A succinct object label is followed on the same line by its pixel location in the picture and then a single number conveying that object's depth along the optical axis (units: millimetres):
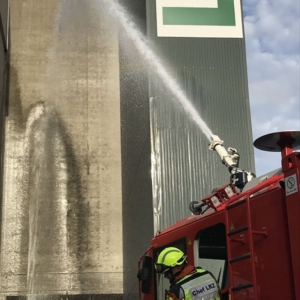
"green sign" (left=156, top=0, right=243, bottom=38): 17938
